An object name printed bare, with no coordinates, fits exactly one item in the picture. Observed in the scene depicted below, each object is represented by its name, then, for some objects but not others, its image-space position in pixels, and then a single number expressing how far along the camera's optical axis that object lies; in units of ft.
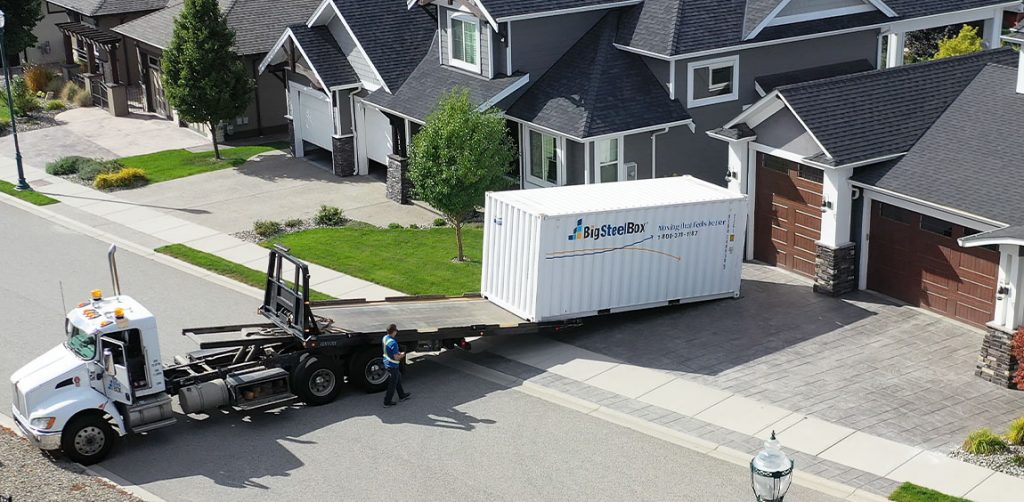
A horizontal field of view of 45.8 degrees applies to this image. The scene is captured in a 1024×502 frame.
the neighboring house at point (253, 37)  144.56
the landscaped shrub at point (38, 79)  171.32
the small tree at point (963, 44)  125.18
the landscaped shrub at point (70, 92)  167.73
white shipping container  80.28
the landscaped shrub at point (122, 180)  126.72
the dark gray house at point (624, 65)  106.83
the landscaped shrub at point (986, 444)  64.75
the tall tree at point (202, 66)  132.77
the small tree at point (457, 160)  97.25
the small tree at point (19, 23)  174.81
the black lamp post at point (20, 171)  125.90
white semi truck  66.33
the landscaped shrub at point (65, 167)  132.98
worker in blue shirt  72.02
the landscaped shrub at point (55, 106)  163.53
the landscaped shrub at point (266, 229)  110.11
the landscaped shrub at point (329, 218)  113.19
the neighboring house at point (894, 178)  82.53
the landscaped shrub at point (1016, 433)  65.16
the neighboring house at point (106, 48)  158.71
